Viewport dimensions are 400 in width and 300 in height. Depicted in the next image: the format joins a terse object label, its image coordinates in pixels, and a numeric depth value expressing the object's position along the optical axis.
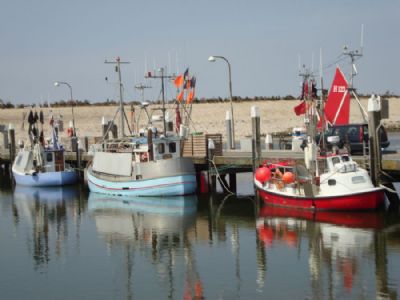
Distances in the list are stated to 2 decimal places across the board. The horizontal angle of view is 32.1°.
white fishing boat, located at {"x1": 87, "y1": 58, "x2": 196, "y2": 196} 36.78
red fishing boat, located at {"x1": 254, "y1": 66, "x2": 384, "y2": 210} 28.20
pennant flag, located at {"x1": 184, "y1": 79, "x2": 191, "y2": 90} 39.38
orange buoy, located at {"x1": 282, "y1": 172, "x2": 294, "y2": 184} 30.39
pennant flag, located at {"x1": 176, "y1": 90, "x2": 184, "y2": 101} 39.78
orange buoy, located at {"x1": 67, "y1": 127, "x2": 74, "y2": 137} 55.78
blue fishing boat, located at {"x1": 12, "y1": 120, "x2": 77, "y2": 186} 46.59
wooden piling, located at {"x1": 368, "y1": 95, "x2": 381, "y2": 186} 28.88
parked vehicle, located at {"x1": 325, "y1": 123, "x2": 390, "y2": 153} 35.50
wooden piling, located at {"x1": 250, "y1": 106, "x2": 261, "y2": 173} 34.41
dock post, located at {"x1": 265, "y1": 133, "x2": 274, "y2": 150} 42.50
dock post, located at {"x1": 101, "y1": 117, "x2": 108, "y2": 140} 52.02
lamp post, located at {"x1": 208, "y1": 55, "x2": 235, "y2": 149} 41.68
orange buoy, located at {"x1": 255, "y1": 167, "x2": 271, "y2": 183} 31.73
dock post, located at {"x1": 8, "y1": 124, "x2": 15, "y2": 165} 54.82
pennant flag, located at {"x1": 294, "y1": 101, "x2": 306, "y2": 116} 44.64
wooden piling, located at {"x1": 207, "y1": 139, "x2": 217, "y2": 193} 37.81
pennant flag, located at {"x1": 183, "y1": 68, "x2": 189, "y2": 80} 39.28
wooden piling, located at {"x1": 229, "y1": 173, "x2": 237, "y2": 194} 39.50
